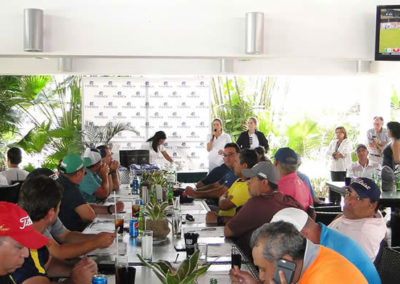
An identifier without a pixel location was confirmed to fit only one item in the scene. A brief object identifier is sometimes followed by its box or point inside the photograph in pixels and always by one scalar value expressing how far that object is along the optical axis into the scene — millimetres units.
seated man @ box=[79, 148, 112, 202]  5965
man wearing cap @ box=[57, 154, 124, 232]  4500
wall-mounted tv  6422
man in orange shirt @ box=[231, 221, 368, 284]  2104
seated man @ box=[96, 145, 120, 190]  7028
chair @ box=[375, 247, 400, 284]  3219
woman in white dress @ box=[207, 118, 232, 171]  10617
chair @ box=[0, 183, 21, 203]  5996
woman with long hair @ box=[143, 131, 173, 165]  10149
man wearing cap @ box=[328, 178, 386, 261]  3676
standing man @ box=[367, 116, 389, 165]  9681
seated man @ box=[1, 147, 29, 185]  7133
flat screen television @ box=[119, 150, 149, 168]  9320
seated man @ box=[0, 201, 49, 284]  2188
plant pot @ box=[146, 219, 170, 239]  3982
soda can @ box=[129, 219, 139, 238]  4125
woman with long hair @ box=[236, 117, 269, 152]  10688
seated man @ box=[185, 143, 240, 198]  6375
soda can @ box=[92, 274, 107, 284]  2555
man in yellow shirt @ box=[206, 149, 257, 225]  5074
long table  3158
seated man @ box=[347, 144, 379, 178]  7541
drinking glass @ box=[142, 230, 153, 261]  3465
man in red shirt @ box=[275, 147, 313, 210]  5203
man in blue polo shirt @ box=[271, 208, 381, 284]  2730
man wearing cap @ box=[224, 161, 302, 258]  4062
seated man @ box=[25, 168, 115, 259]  3432
